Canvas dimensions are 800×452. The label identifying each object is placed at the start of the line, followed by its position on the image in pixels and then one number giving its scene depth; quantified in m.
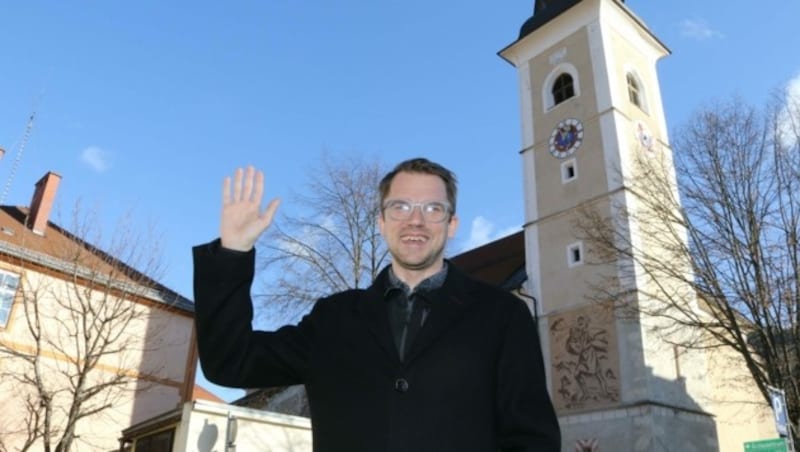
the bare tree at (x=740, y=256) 11.98
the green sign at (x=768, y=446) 10.12
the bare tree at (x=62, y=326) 17.77
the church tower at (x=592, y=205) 20.00
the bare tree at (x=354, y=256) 21.20
